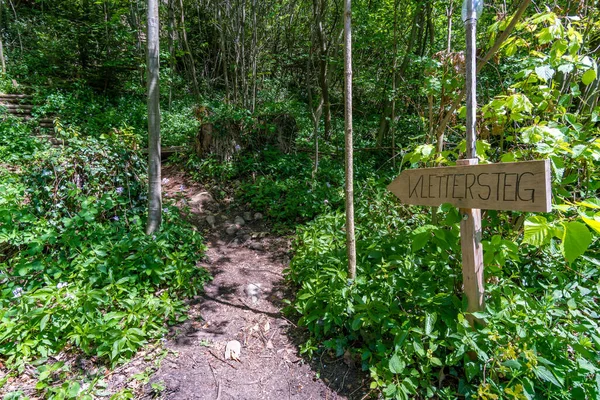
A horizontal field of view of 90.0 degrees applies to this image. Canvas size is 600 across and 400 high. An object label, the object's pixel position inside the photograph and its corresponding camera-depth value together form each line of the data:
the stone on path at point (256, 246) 4.24
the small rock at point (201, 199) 5.12
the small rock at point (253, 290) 3.12
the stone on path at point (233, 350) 2.35
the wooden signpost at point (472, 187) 1.40
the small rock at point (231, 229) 4.57
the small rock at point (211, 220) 4.70
